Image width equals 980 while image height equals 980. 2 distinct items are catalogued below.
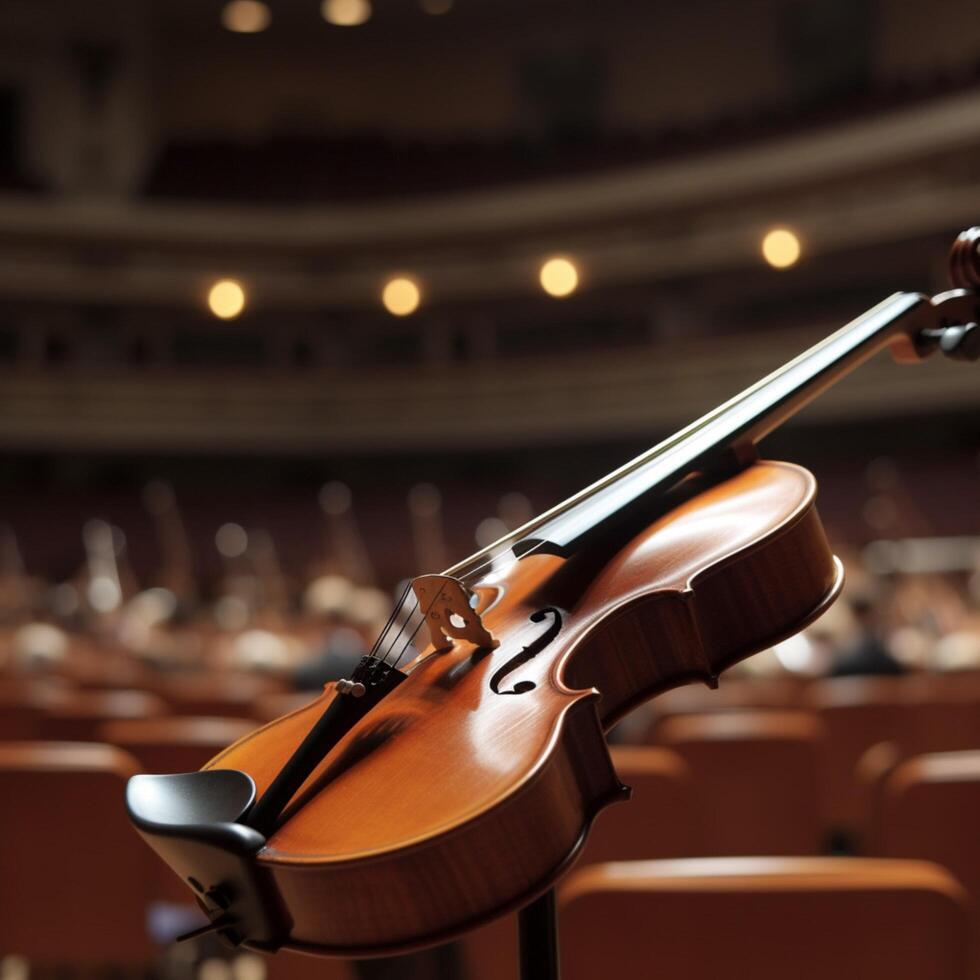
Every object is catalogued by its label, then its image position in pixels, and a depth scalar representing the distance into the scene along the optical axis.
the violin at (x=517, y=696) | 0.69
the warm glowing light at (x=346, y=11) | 13.18
